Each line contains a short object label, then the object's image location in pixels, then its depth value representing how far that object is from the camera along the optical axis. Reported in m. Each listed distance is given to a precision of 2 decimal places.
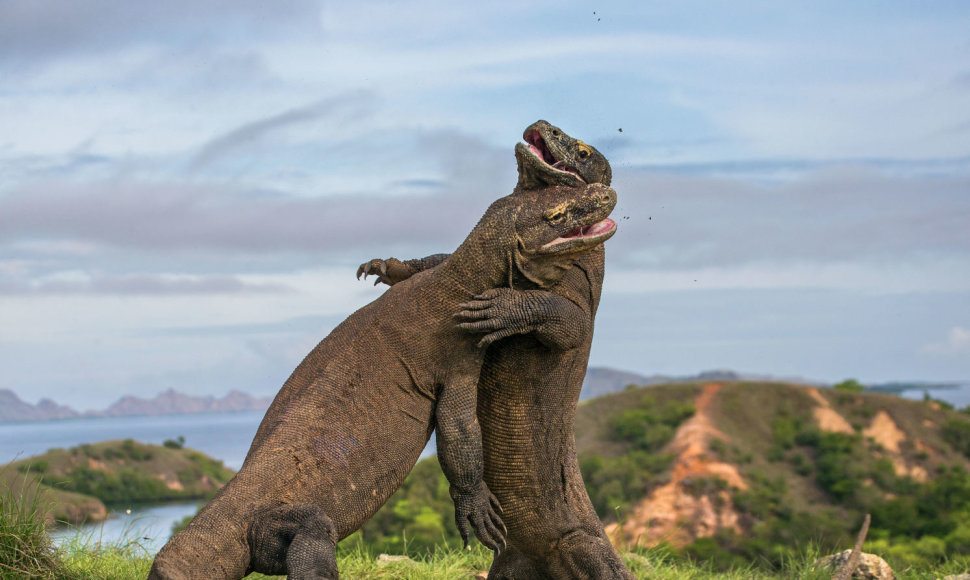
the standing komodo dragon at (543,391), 13.18
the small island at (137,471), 44.69
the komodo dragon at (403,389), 12.40
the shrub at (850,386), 66.84
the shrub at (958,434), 61.62
